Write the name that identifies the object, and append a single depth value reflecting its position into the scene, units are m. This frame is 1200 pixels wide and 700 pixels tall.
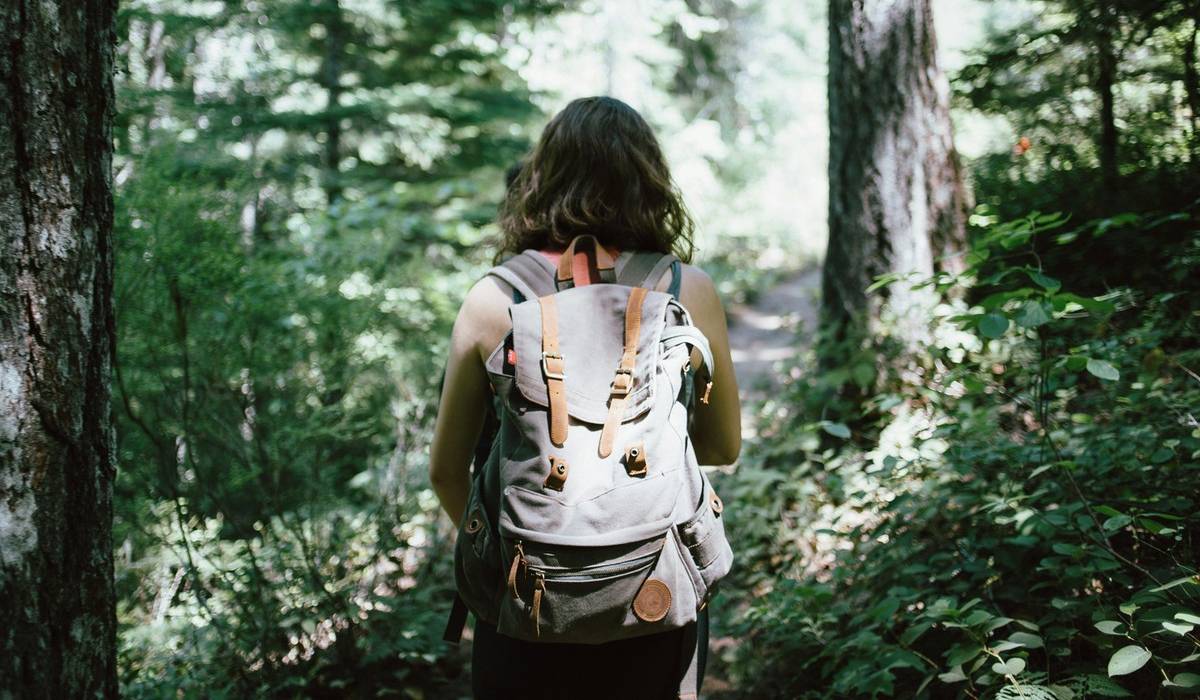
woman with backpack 1.49
